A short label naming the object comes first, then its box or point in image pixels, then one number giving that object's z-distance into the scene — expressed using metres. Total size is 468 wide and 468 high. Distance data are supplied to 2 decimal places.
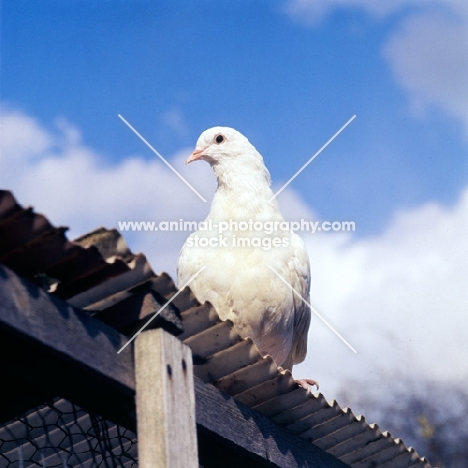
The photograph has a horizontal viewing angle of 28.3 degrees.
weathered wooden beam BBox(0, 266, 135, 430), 3.14
